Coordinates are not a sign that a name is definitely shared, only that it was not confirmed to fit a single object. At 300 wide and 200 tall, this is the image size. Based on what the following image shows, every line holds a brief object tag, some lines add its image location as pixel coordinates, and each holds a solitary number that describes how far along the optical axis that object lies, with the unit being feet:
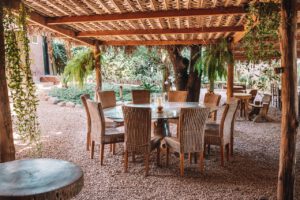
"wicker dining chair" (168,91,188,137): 15.14
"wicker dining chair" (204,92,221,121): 13.54
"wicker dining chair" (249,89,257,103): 24.18
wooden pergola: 7.08
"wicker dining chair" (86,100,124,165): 10.55
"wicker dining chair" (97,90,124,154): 12.73
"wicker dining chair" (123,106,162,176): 9.50
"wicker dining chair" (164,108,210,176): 9.35
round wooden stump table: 4.40
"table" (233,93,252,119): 20.72
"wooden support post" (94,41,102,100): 18.41
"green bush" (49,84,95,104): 28.83
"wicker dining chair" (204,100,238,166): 10.41
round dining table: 10.53
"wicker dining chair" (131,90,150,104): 15.24
